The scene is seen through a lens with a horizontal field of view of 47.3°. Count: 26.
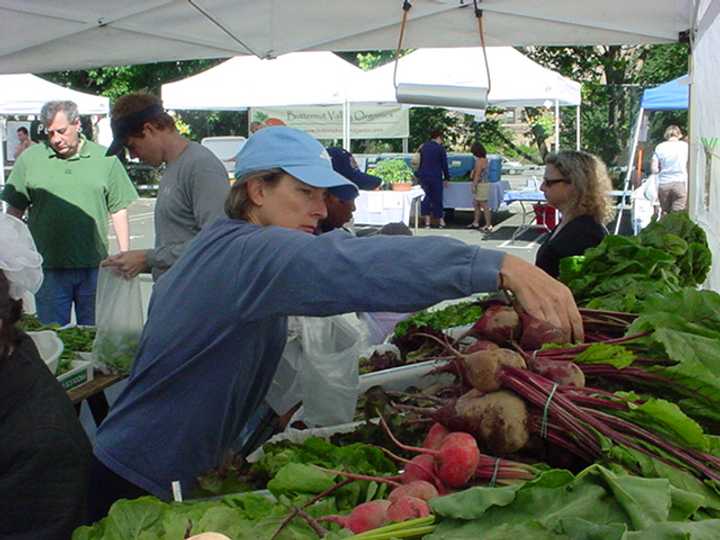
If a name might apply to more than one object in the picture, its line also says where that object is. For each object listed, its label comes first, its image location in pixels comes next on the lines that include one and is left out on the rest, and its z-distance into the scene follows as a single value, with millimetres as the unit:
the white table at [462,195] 17141
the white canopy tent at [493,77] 11320
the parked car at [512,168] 24972
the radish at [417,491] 1455
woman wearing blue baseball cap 1559
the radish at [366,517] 1431
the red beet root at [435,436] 1664
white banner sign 19188
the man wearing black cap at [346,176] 3830
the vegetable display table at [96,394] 3565
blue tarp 13375
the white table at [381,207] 14242
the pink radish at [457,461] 1544
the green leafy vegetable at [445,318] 3795
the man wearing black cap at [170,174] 4004
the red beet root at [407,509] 1378
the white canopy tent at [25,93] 15336
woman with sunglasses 4410
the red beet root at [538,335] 2012
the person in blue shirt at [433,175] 16469
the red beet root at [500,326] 2143
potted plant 14852
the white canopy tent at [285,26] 4786
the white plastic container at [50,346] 3297
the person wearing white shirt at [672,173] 11656
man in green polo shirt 5242
